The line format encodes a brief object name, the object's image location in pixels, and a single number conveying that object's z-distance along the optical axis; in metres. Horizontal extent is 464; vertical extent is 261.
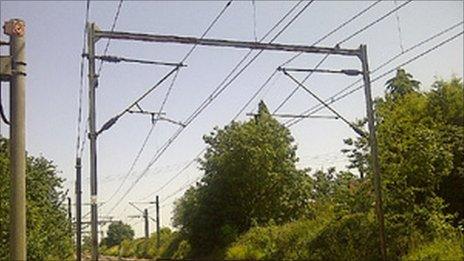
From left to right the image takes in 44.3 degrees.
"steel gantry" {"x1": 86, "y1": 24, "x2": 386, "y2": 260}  13.65
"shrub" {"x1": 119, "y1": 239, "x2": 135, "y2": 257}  95.94
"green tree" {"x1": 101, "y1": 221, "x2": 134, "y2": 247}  142.50
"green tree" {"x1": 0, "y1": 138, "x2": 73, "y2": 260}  27.95
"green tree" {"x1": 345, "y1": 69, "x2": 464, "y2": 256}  22.05
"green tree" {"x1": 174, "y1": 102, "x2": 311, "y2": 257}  45.53
